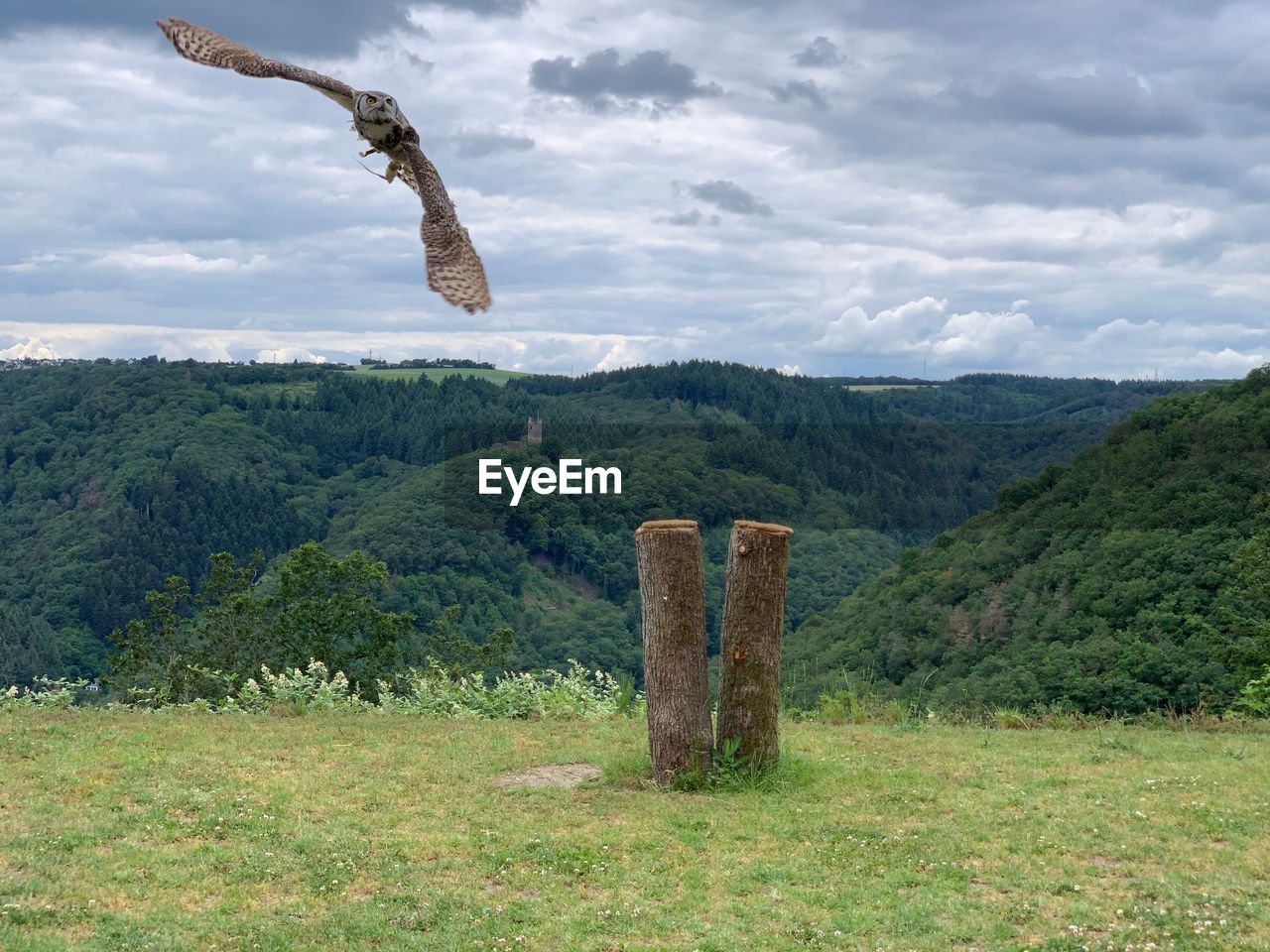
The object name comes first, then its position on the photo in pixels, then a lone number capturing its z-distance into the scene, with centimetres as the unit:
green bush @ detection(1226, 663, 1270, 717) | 1234
